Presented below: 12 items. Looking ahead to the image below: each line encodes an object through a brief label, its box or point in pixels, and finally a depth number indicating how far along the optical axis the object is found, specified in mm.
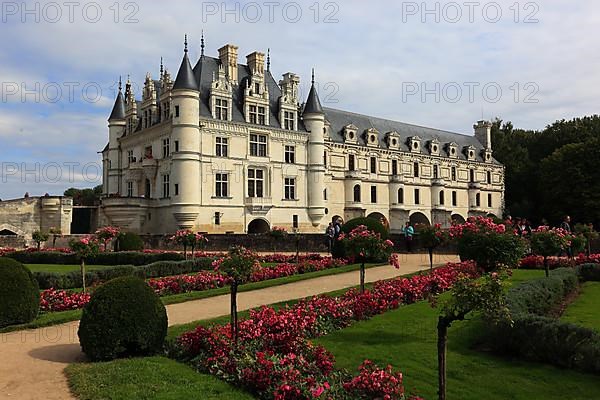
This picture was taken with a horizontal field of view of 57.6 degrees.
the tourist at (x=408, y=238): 25969
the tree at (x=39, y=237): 29312
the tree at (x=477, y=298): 7047
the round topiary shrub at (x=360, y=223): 21656
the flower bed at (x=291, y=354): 6219
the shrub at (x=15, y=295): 10664
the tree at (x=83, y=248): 15812
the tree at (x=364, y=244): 13359
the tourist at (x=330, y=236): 25347
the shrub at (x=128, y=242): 28172
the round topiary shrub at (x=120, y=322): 8305
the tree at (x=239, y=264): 9398
